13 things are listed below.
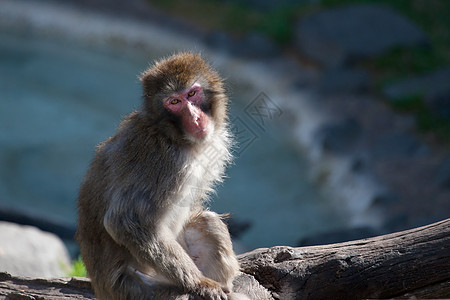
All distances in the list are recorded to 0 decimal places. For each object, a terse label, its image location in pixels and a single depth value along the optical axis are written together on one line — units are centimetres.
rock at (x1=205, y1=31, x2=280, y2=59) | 2480
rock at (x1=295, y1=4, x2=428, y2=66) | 2337
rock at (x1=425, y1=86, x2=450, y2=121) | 2031
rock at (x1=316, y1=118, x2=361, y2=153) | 1986
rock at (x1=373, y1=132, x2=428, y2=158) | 1941
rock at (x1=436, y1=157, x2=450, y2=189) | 1772
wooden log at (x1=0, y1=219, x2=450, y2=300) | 795
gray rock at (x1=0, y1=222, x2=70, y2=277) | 1230
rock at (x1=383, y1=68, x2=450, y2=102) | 2075
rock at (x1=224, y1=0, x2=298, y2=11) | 2734
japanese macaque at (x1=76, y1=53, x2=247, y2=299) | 754
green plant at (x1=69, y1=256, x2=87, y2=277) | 1185
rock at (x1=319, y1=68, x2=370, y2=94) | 2208
